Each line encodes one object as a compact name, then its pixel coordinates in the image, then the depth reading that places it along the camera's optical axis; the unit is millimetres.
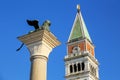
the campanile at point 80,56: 73979
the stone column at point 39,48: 12809
